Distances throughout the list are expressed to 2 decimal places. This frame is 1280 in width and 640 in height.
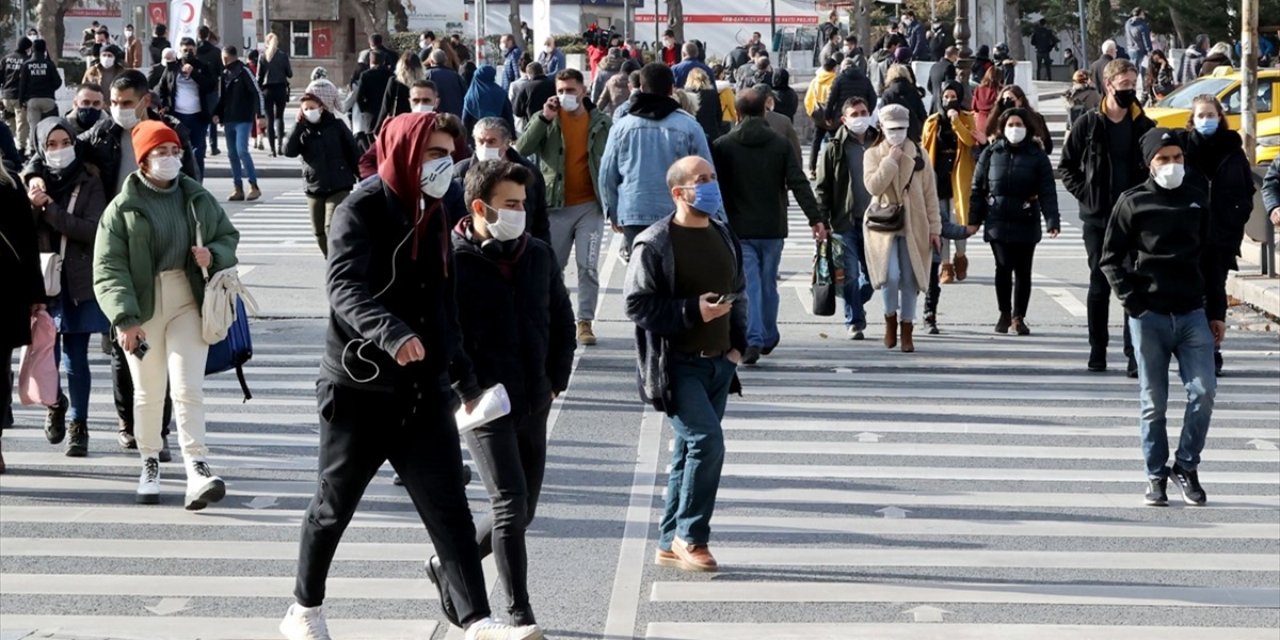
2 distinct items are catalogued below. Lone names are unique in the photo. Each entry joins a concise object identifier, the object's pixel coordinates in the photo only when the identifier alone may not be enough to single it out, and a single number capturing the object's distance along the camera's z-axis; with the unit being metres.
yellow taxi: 58.72
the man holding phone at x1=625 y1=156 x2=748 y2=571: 16.83
